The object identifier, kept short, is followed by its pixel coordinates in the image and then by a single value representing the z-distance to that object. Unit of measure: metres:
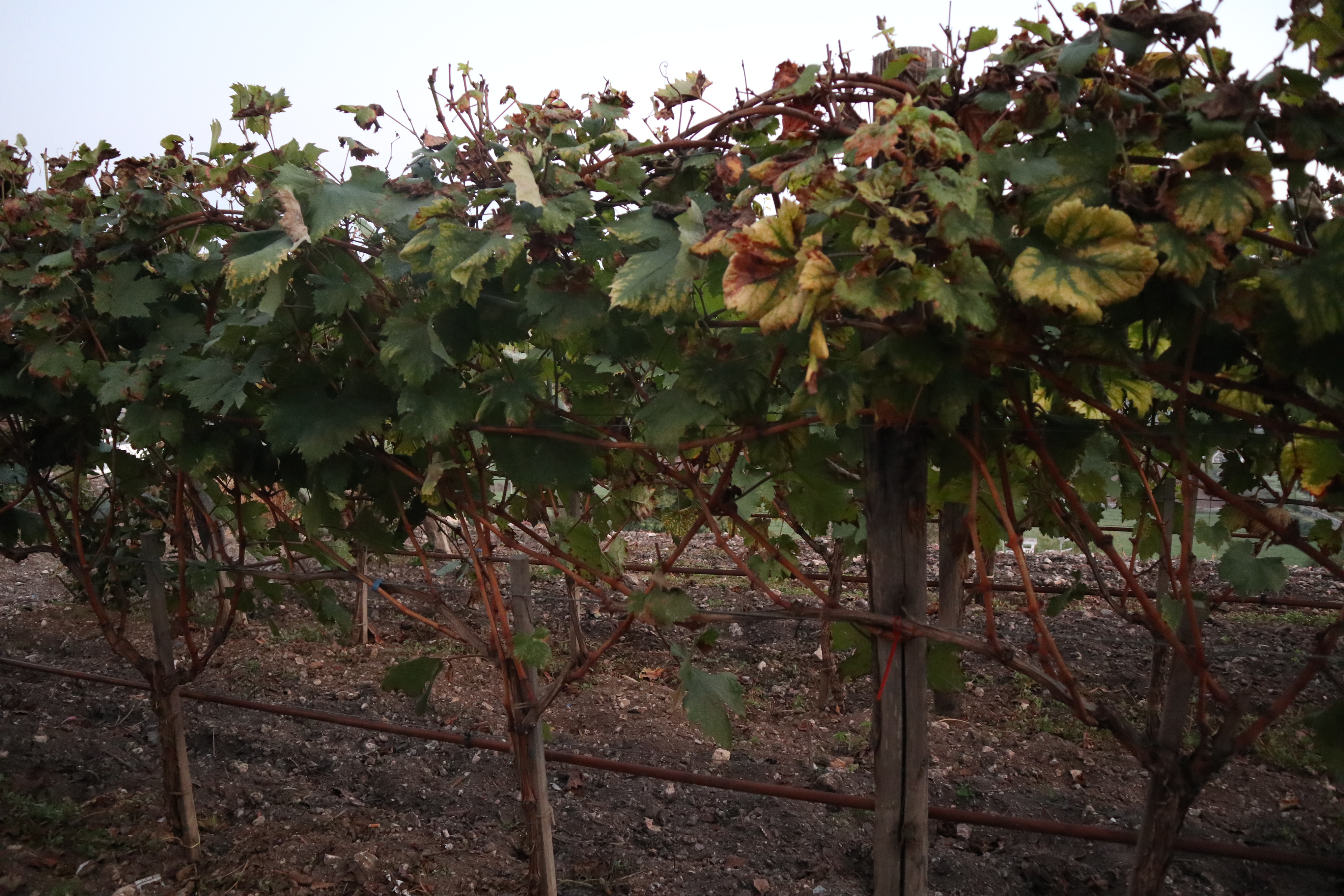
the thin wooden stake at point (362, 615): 5.59
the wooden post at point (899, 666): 1.67
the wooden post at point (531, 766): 2.37
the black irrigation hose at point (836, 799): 2.13
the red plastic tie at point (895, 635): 1.68
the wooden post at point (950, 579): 3.89
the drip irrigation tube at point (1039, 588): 3.53
